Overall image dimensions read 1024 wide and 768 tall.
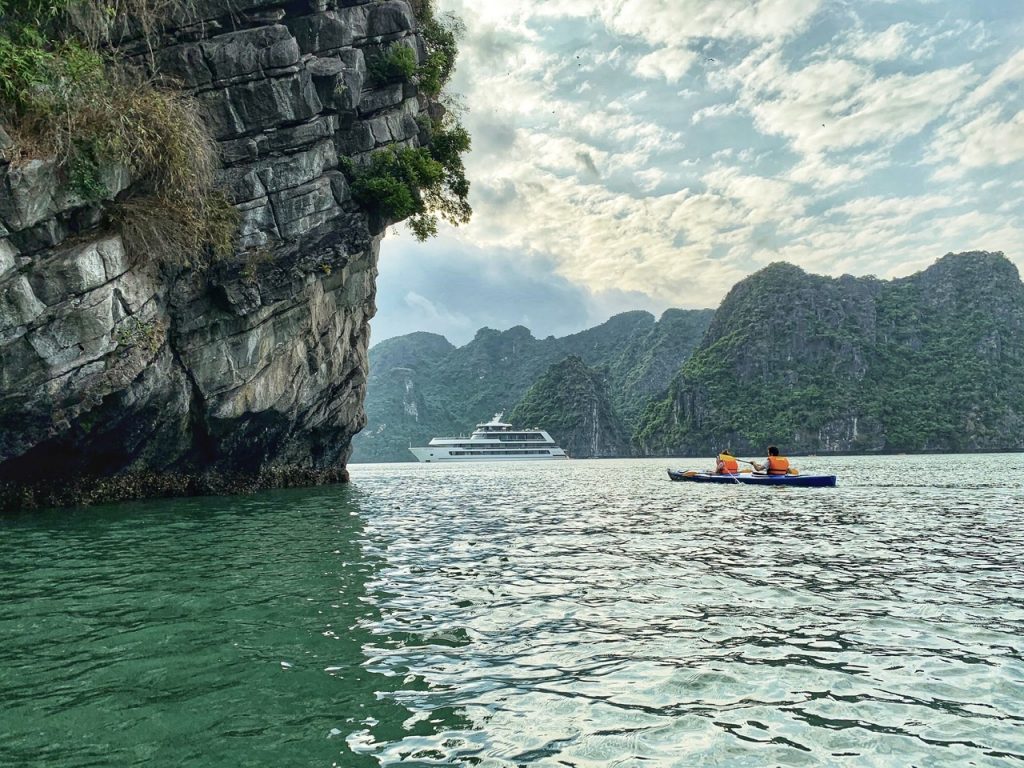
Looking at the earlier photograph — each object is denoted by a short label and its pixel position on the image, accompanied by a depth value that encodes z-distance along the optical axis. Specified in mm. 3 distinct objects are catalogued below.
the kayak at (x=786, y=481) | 28556
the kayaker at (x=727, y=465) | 32500
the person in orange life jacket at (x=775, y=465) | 29328
